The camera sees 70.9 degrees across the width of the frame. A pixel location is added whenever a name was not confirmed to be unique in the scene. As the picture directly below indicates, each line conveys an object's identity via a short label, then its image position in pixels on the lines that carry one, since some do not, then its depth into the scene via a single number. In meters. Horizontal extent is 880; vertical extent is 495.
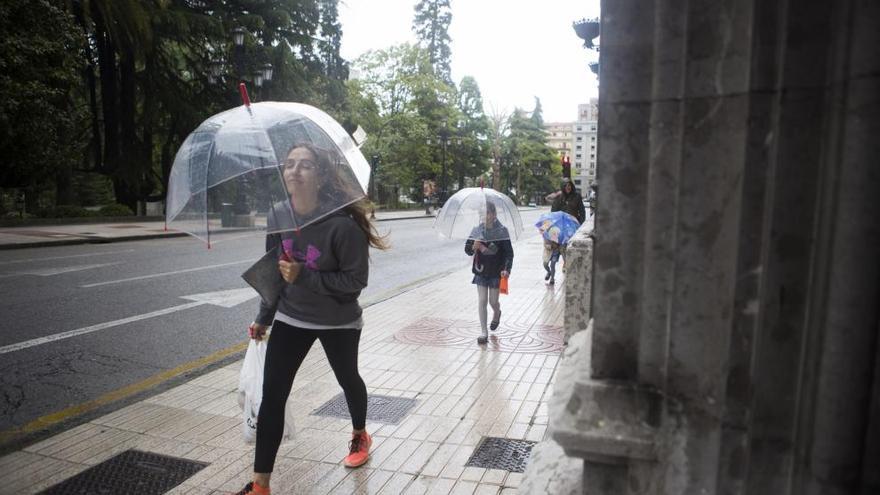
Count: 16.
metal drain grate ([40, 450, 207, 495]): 3.47
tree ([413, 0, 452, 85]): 66.25
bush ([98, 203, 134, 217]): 26.56
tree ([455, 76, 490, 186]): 61.72
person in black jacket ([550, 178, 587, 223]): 12.09
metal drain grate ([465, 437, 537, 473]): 3.78
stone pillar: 1.32
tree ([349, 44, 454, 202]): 49.25
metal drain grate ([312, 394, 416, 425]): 4.61
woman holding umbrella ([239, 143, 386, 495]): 3.24
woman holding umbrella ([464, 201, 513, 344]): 7.09
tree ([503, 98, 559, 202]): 88.19
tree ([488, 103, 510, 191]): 65.44
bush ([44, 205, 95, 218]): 24.48
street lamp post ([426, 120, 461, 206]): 50.94
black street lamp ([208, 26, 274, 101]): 19.56
